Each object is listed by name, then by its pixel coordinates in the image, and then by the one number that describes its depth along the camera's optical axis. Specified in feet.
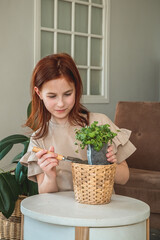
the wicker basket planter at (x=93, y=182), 4.36
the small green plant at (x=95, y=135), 4.45
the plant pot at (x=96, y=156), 4.57
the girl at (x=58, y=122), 5.23
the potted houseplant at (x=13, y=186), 6.94
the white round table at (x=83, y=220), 3.91
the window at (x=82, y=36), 13.25
